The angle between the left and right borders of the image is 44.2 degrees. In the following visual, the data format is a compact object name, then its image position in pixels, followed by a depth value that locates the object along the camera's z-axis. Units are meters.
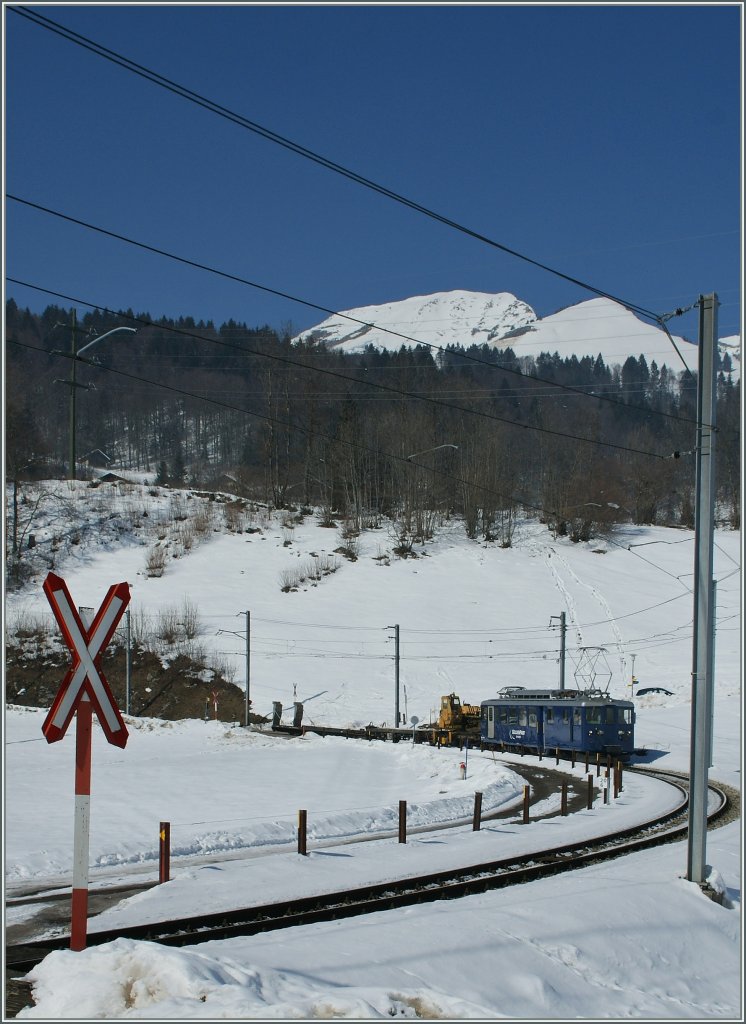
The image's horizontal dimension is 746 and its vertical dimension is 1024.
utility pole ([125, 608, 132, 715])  53.31
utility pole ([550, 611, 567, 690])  49.66
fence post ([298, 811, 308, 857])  16.55
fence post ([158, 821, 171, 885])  14.00
